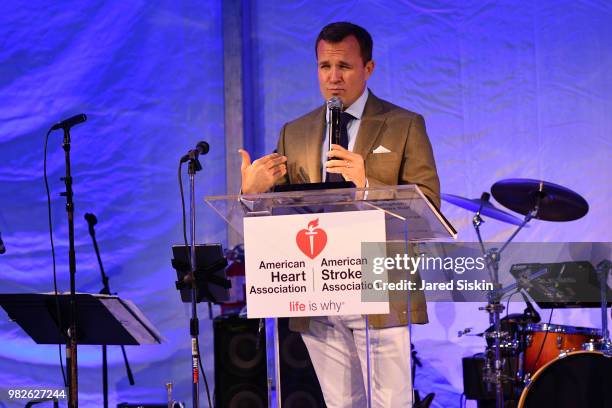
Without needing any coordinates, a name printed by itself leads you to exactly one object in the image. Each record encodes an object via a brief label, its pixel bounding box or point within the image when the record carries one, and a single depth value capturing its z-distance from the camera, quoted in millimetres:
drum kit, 8336
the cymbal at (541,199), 9492
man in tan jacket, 5391
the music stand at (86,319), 8312
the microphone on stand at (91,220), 10805
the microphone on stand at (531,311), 9750
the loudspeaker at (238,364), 9820
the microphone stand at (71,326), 7965
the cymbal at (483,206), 9914
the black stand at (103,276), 10617
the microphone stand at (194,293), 7211
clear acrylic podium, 5094
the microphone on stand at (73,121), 8052
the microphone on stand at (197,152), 7570
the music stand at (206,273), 7974
